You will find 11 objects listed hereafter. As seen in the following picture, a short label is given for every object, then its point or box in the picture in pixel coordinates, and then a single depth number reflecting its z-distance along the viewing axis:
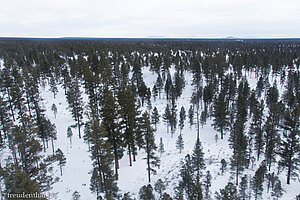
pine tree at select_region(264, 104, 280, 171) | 25.34
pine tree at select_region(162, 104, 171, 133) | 41.34
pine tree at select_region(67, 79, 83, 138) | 36.41
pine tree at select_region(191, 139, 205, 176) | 23.47
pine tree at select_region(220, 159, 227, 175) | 23.71
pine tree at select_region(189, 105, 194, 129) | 43.08
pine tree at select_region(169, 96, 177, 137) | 40.81
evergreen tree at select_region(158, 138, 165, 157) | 30.06
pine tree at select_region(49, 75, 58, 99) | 57.28
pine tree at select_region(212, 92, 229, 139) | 38.72
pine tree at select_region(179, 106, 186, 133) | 41.77
